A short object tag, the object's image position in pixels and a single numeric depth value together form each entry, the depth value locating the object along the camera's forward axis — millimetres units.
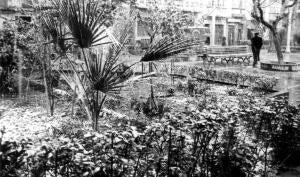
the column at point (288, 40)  25661
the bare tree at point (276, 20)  16048
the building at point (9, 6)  21308
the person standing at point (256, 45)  18172
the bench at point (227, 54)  18838
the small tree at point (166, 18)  12586
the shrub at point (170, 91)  9891
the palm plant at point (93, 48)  4559
